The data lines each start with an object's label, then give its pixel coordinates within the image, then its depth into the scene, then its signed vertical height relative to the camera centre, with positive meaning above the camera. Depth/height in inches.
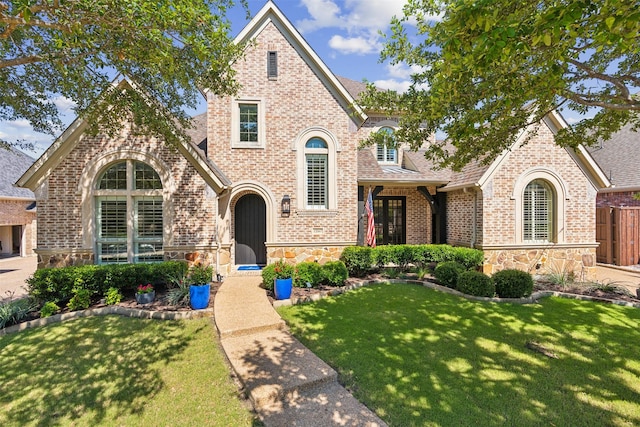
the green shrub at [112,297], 297.3 -86.7
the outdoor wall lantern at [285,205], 427.2 +15.4
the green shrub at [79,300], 285.3 -86.8
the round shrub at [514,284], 327.0 -81.6
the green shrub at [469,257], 427.5 -65.2
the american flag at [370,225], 450.0 -16.5
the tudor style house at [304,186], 364.2 +43.9
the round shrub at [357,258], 418.9 -64.8
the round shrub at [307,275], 359.9 -77.2
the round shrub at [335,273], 366.3 -75.9
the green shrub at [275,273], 323.9 -68.1
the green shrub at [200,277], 293.9 -65.7
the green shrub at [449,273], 370.3 -77.9
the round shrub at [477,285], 329.7 -84.0
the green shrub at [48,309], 271.9 -91.4
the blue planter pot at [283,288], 313.4 -81.7
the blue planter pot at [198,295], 284.4 -81.9
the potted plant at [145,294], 298.5 -84.4
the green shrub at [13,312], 257.8 -92.4
